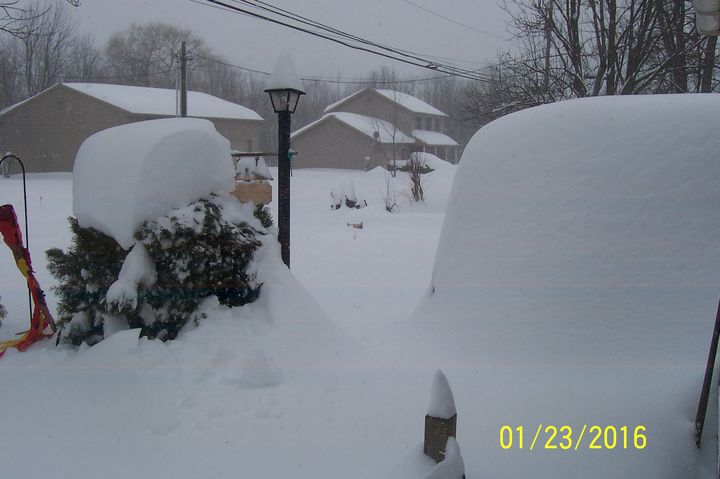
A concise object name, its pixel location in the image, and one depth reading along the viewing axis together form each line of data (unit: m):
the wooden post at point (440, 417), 2.94
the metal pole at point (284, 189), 5.58
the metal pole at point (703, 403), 3.31
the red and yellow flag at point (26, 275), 4.82
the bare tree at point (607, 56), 11.18
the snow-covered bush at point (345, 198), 18.66
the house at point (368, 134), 40.16
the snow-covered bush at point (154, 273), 4.24
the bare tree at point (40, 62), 38.50
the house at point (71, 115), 31.62
